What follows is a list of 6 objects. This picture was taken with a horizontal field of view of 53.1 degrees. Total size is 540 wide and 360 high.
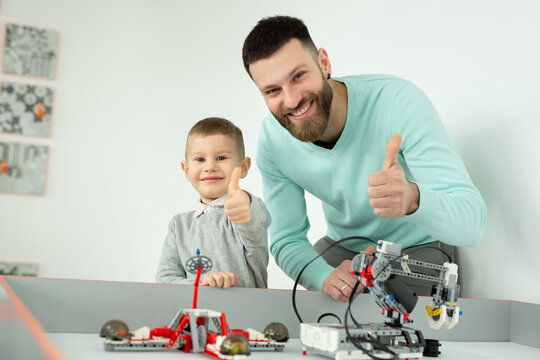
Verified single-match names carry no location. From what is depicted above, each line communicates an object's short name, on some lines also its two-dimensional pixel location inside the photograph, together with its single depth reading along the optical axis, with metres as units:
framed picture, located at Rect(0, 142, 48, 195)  3.24
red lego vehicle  0.67
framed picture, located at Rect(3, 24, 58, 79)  3.33
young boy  1.42
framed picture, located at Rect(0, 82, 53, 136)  3.29
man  1.14
